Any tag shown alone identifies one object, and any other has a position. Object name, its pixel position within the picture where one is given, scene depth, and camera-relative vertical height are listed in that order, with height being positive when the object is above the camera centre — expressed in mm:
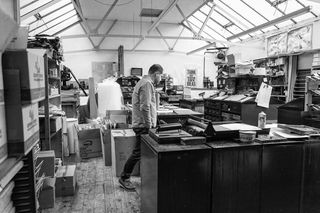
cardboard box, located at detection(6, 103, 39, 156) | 1344 -259
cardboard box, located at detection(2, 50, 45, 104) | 1331 +34
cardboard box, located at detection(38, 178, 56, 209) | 2582 -1160
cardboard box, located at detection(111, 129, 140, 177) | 3443 -920
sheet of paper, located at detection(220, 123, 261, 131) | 2229 -420
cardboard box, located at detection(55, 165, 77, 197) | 2930 -1190
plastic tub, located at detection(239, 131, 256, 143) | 2015 -443
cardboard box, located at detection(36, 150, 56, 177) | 2633 -862
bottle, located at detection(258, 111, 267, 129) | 2457 -384
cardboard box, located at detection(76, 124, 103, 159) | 4219 -1011
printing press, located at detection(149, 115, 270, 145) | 1986 -439
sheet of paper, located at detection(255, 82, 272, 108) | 4707 -289
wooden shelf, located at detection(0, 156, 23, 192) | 1211 -446
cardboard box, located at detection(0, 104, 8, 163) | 1272 -282
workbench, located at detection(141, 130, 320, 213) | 1809 -729
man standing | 3027 -370
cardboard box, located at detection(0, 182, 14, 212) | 1402 -662
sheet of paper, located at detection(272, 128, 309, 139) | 2119 -472
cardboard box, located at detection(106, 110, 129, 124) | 4559 -620
